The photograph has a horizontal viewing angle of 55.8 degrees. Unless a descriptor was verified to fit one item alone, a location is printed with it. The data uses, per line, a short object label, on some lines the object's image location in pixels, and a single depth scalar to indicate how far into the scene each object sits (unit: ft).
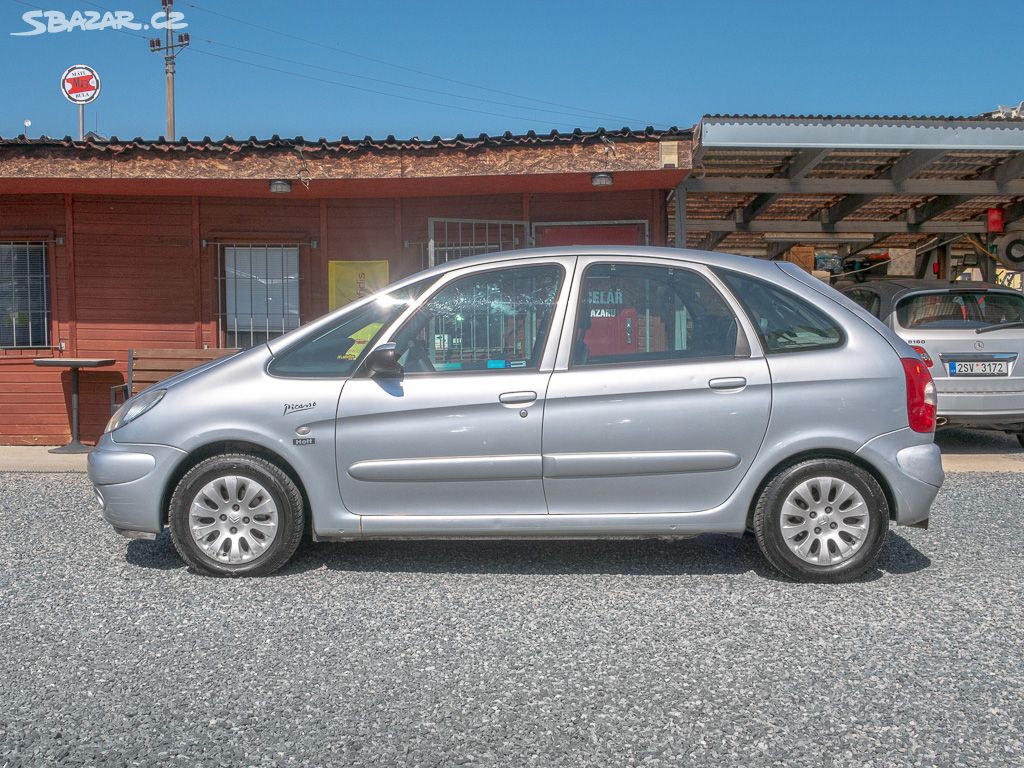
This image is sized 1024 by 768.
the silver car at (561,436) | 15.38
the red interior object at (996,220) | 42.65
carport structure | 29.14
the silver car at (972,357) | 28.25
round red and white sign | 52.60
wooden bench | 31.27
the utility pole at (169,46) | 123.54
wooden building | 33.96
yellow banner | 34.45
